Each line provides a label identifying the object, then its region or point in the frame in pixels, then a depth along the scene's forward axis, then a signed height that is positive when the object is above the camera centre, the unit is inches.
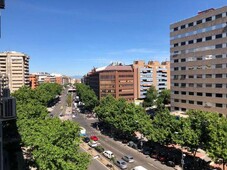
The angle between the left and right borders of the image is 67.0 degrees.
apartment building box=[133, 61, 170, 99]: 3992.0 +184.0
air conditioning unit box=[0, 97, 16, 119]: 711.2 -99.1
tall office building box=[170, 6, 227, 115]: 2024.5 +288.3
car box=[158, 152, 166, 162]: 1468.6 -634.3
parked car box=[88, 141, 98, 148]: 1823.2 -641.1
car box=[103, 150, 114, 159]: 1558.5 -643.3
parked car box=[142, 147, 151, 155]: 1624.1 -644.0
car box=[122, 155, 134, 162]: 1485.8 -646.6
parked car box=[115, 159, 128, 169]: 1382.3 -654.2
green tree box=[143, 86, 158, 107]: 3539.1 -288.4
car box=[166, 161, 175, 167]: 1392.2 -649.4
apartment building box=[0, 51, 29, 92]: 4505.2 +458.4
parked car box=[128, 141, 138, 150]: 1770.7 -633.3
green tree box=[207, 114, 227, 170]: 1124.6 -371.9
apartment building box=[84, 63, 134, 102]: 3683.3 +47.0
